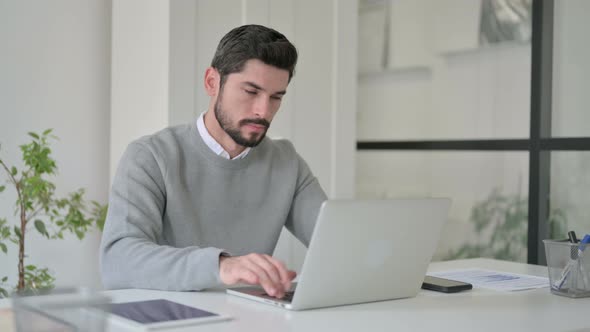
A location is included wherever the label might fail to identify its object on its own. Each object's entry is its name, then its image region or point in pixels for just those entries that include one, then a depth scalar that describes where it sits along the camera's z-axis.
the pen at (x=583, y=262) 1.75
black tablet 1.27
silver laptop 1.40
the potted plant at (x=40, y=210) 2.61
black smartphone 1.75
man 1.91
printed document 1.86
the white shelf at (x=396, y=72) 3.67
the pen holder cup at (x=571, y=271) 1.75
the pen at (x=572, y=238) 1.79
